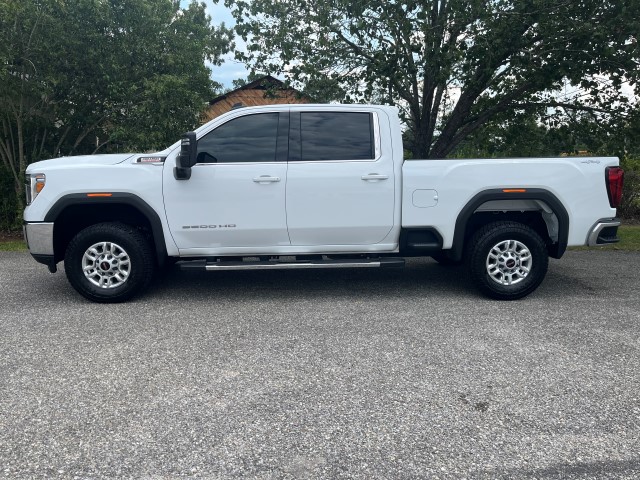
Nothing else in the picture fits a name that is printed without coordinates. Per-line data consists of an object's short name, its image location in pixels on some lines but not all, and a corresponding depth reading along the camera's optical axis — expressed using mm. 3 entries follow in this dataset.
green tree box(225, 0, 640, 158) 8430
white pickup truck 5645
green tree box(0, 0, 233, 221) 9766
